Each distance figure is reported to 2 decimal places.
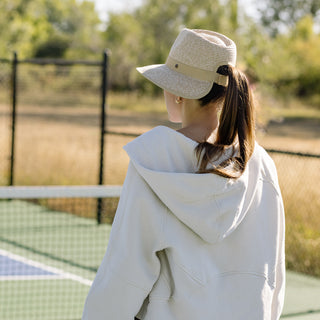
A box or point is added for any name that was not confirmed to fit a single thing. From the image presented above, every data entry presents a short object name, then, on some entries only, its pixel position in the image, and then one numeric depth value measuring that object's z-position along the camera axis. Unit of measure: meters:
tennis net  6.58
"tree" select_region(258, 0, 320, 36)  93.14
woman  2.38
